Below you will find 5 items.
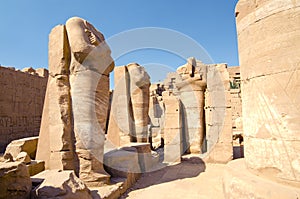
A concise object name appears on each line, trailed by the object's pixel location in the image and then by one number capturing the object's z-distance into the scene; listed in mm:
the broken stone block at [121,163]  4117
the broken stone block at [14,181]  2299
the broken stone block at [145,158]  5391
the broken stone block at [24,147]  4313
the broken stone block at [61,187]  2361
